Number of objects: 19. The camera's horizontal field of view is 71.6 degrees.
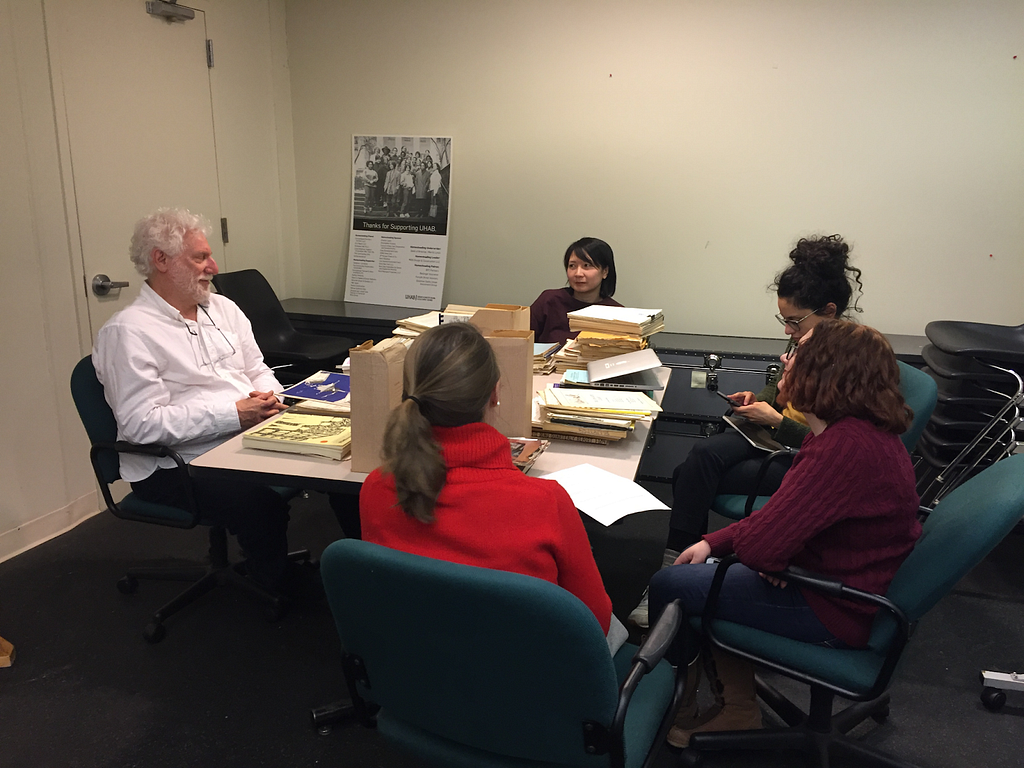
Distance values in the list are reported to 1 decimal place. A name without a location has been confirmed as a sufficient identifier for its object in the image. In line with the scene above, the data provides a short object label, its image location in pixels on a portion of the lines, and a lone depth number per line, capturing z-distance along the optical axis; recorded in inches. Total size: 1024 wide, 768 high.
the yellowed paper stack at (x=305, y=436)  74.6
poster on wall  161.8
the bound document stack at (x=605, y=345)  100.8
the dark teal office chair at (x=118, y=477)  86.4
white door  117.0
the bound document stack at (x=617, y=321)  101.5
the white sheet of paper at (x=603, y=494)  63.0
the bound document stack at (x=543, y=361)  107.1
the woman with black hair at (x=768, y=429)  91.5
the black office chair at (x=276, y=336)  142.9
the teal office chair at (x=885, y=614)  54.1
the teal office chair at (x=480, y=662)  39.5
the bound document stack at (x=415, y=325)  100.7
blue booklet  88.1
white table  70.9
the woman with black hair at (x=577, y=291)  127.8
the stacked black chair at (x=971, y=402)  96.1
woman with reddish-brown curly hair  57.9
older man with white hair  85.3
